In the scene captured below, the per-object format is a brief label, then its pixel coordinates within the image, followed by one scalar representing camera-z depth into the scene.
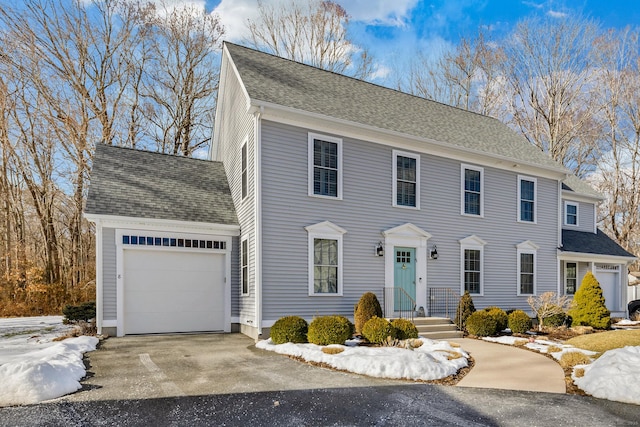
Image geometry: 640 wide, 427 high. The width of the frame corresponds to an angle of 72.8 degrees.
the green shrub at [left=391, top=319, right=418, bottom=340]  9.52
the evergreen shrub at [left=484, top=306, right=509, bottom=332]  11.64
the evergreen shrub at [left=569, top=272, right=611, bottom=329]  12.86
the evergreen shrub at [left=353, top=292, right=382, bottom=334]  10.35
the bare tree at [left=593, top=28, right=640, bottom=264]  26.22
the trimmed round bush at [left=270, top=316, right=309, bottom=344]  9.23
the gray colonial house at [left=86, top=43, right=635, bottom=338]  10.73
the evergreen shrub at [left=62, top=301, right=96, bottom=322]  11.82
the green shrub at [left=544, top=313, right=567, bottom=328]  12.83
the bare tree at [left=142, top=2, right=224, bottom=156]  23.80
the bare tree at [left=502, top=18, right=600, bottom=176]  25.67
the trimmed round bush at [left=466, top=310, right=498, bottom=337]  11.43
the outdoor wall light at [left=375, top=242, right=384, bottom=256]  11.99
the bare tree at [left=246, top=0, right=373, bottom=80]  24.94
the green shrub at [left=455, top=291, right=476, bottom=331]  12.08
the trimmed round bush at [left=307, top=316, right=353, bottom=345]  8.96
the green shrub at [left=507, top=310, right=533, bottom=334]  11.76
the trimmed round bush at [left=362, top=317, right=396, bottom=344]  9.27
